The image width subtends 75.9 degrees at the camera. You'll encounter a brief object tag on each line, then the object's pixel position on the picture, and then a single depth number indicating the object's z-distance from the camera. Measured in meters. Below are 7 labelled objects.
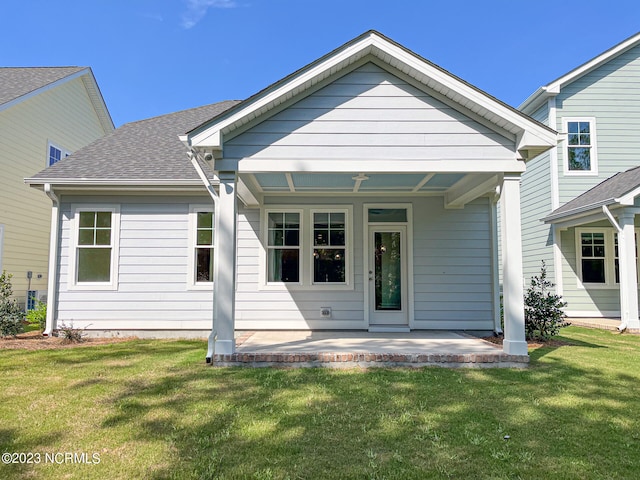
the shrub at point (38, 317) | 8.98
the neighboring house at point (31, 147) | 10.73
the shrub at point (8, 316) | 7.71
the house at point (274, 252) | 8.04
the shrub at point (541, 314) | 7.20
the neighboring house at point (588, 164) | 11.02
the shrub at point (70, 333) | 7.48
